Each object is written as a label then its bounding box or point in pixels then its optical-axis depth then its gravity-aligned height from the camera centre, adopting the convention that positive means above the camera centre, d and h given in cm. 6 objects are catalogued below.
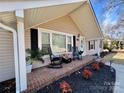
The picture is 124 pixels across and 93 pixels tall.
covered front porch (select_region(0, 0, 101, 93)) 233 +84
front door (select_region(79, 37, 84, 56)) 781 +1
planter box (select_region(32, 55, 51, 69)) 442 -113
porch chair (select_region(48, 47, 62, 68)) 466 -104
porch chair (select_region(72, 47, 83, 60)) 652 -93
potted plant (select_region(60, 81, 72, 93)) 247 -144
